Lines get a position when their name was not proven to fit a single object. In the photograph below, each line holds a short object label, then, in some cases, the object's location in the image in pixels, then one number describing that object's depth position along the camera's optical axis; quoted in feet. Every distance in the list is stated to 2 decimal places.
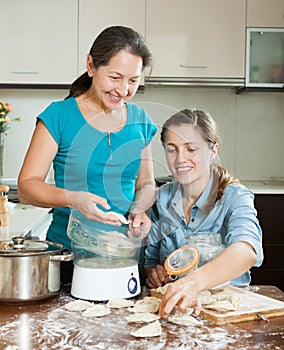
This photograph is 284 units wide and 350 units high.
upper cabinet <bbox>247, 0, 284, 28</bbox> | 12.01
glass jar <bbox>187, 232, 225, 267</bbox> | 4.81
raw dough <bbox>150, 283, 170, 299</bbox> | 4.79
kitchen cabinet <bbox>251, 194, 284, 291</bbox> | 11.23
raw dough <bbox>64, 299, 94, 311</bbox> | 4.45
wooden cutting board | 4.19
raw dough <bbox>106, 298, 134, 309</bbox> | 4.49
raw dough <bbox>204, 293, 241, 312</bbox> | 4.28
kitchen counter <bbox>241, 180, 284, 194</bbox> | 11.21
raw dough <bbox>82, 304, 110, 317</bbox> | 4.29
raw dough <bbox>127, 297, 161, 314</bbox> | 4.40
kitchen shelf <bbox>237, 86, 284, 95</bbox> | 11.98
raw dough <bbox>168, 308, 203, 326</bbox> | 4.13
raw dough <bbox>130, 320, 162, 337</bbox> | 3.88
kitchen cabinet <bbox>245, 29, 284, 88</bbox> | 11.97
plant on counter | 11.71
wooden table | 3.76
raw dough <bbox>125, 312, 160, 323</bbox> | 4.13
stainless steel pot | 4.45
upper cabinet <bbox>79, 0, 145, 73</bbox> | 11.86
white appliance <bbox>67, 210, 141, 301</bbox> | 4.65
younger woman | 5.09
